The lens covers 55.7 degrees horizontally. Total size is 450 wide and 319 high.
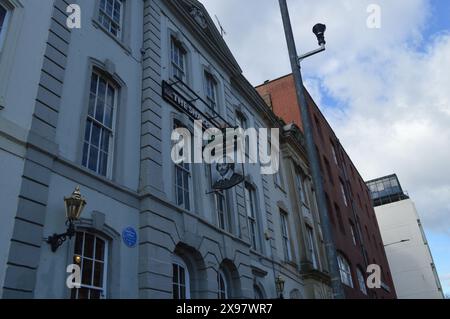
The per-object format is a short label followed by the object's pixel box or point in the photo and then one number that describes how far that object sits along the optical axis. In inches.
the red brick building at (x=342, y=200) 1192.2
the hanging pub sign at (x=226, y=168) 527.2
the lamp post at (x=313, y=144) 254.2
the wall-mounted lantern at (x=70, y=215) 305.5
